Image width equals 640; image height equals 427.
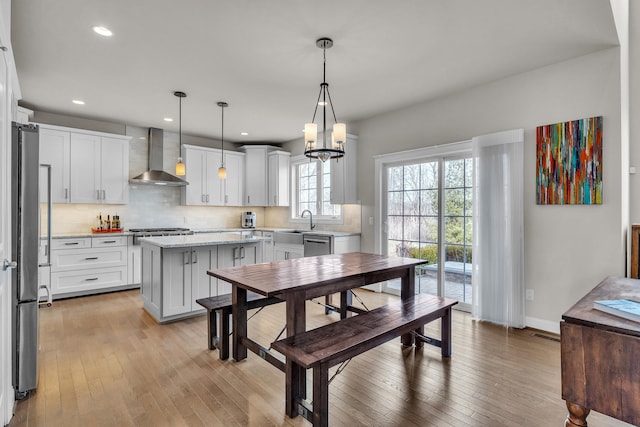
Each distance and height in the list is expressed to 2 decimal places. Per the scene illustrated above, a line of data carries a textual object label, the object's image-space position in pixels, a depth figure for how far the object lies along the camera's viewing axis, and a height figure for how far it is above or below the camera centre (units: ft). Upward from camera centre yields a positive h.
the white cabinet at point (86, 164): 15.39 +2.62
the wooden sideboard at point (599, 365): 4.08 -1.98
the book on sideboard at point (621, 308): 4.37 -1.32
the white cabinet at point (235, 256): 12.89 -1.64
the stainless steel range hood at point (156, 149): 18.76 +3.88
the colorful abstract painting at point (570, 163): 9.62 +1.63
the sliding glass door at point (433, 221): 13.15 -0.23
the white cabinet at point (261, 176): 21.89 +2.69
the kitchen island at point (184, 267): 11.48 -1.93
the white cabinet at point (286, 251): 17.70 -2.01
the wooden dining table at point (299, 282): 6.85 -1.57
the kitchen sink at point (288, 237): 17.72 -1.22
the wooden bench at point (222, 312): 8.92 -2.71
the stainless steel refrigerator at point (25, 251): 6.86 -0.76
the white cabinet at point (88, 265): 14.66 -2.30
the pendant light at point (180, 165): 13.36 +2.15
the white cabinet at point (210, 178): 19.77 +2.39
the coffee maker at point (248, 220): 22.39 -0.29
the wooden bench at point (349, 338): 5.81 -2.48
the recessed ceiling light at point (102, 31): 8.64 +5.01
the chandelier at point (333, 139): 8.84 +2.12
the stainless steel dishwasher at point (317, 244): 16.17 -1.46
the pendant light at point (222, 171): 14.64 +2.03
